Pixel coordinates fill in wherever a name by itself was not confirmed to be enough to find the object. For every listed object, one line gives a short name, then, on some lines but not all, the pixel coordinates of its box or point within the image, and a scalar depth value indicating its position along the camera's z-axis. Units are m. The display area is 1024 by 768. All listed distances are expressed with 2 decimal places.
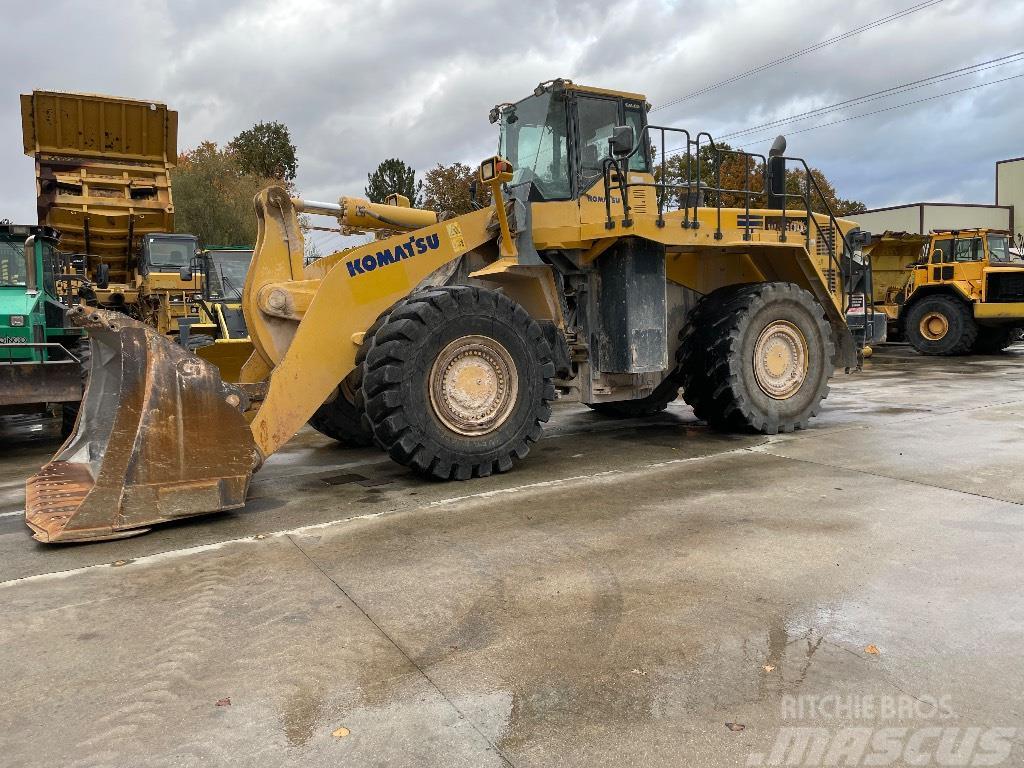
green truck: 7.92
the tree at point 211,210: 34.06
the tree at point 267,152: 42.75
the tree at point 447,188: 35.16
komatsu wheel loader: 4.80
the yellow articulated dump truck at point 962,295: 17.05
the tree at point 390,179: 46.28
